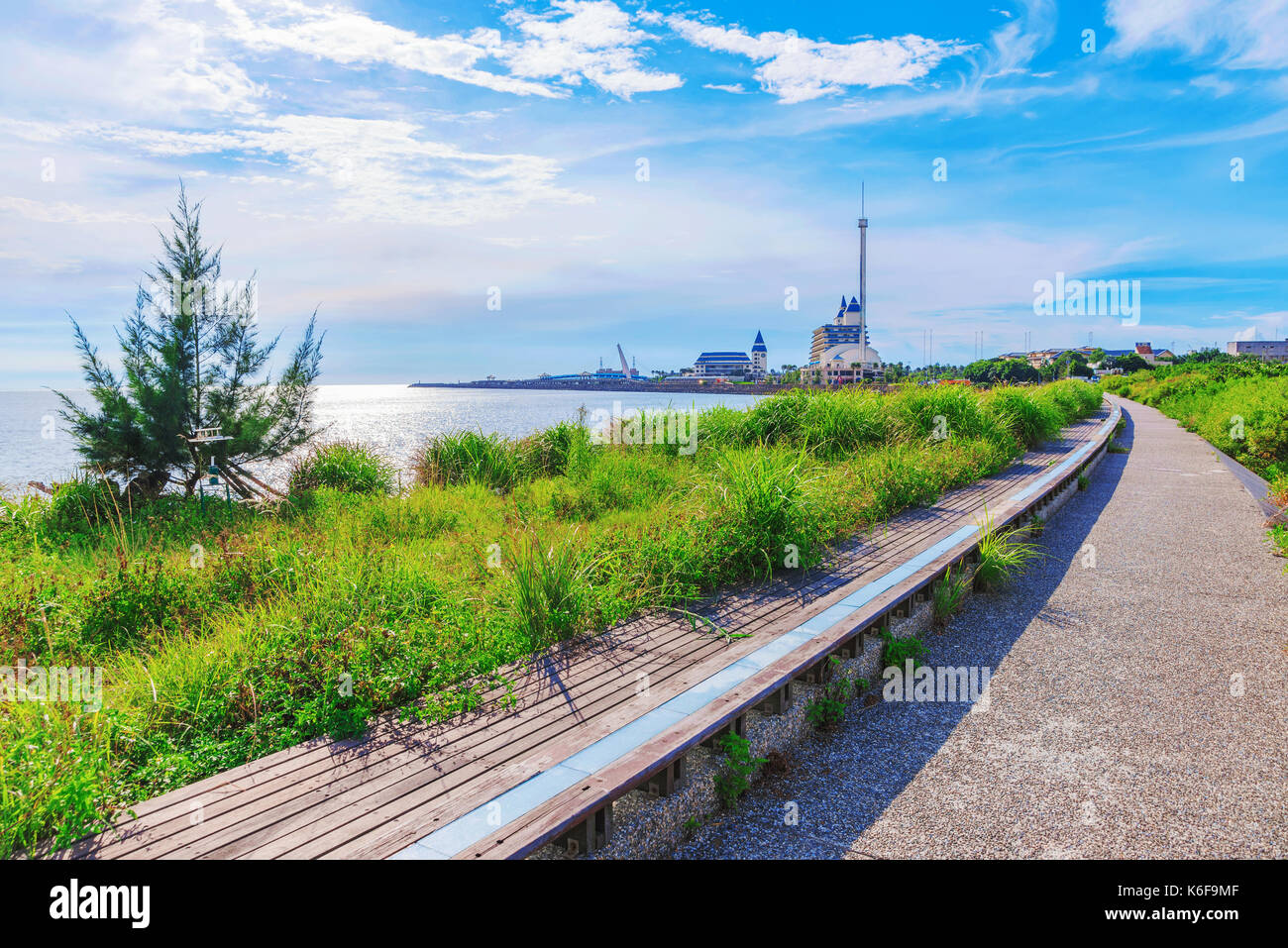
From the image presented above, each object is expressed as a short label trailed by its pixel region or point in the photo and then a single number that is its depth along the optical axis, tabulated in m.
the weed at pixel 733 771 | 3.48
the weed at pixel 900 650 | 5.25
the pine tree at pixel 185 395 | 10.91
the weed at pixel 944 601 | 6.18
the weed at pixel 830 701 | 4.38
